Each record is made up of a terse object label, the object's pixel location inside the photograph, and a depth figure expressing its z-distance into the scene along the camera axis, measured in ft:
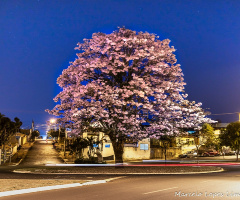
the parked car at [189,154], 237.45
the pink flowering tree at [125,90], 97.45
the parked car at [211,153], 258.57
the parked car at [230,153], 277.11
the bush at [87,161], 155.20
